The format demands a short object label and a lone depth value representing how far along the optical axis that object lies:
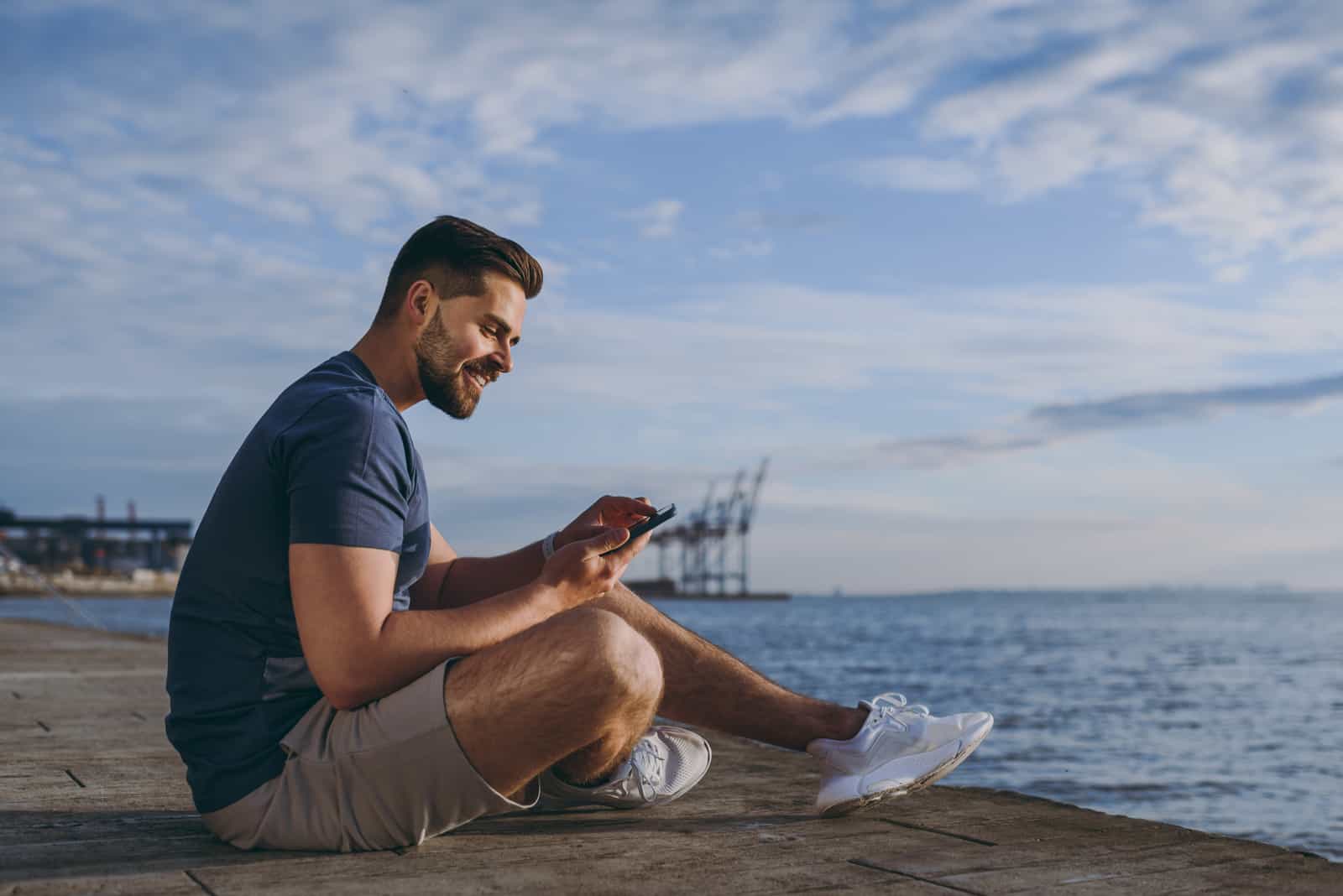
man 1.94
